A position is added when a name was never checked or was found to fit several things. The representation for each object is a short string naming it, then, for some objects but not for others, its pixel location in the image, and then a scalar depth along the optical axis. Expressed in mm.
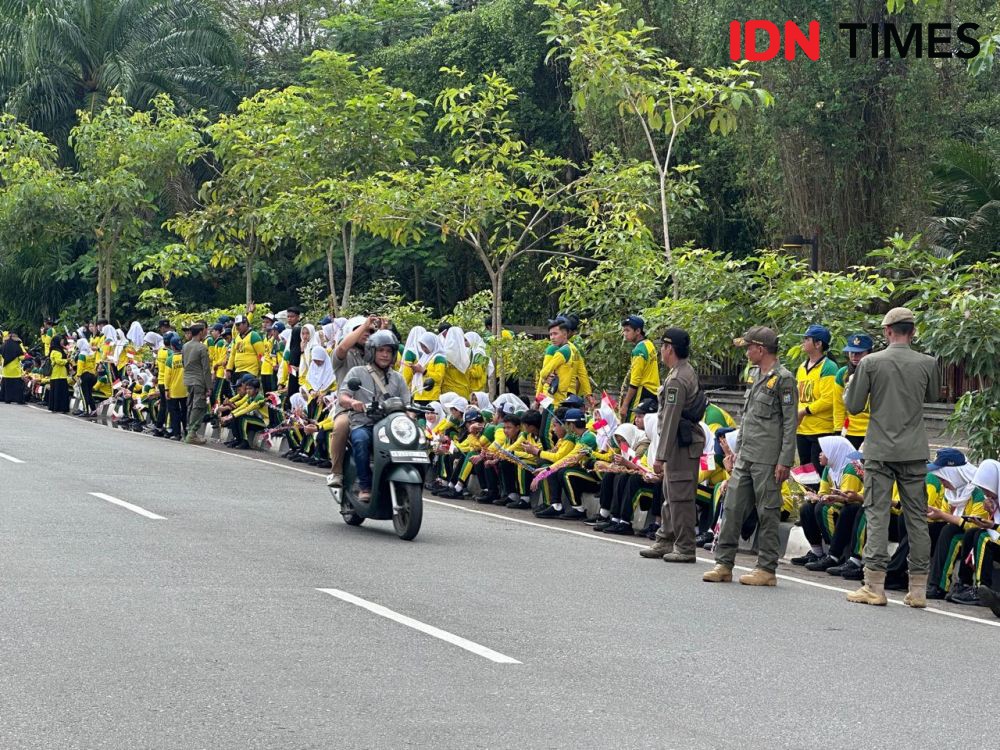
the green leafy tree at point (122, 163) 32094
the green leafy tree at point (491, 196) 19750
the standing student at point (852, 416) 12798
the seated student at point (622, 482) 14148
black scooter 12234
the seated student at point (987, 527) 10438
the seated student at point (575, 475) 14969
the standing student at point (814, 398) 13039
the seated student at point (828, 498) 11750
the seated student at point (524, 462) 15711
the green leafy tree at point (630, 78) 18453
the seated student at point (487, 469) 16453
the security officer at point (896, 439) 10352
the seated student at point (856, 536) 11617
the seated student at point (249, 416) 22516
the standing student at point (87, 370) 30094
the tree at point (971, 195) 25797
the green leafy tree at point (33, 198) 33000
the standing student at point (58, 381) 31391
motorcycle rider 12648
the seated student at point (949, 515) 10734
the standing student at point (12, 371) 34344
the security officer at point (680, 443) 12039
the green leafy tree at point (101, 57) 39969
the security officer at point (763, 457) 10969
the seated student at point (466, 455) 16641
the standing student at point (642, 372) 16031
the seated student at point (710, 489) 13336
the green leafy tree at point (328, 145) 23609
